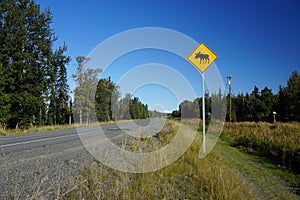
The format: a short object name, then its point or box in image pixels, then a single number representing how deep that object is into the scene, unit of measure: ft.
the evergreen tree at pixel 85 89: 119.34
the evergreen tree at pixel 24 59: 79.00
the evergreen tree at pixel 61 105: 136.03
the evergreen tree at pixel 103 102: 136.58
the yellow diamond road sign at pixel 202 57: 24.32
